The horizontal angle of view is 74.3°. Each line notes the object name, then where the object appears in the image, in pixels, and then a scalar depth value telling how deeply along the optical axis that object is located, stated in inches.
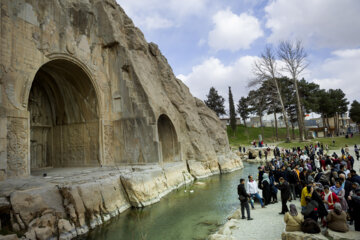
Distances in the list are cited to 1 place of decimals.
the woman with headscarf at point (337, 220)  244.1
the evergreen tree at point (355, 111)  1980.8
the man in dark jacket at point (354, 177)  312.8
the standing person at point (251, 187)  396.2
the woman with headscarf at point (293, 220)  254.8
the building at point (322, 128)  2063.4
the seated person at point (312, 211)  268.4
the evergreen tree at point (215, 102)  2321.6
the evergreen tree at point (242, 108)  2491.4
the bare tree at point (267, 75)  1390.3
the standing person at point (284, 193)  350.6
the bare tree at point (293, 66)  1332.4
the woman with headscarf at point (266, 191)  429.6
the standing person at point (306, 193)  292.9
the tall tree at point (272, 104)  1674.2
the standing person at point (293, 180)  427.8
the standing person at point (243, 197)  352.4
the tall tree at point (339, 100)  1895.9
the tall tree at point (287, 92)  1679.4
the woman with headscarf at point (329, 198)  277.8
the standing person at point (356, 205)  250.2
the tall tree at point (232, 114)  2156.7
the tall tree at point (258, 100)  1761.8
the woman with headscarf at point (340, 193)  283.9
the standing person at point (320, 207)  275.6
